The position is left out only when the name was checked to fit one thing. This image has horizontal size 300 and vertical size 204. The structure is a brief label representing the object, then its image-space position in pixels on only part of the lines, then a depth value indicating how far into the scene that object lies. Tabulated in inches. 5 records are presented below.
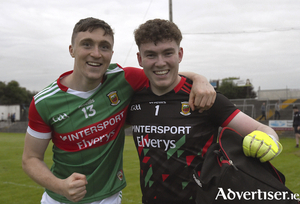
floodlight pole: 647.1
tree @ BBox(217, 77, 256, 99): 2300.7
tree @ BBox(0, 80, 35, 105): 2487.7
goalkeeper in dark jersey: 87.4
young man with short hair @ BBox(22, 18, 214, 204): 93.6
